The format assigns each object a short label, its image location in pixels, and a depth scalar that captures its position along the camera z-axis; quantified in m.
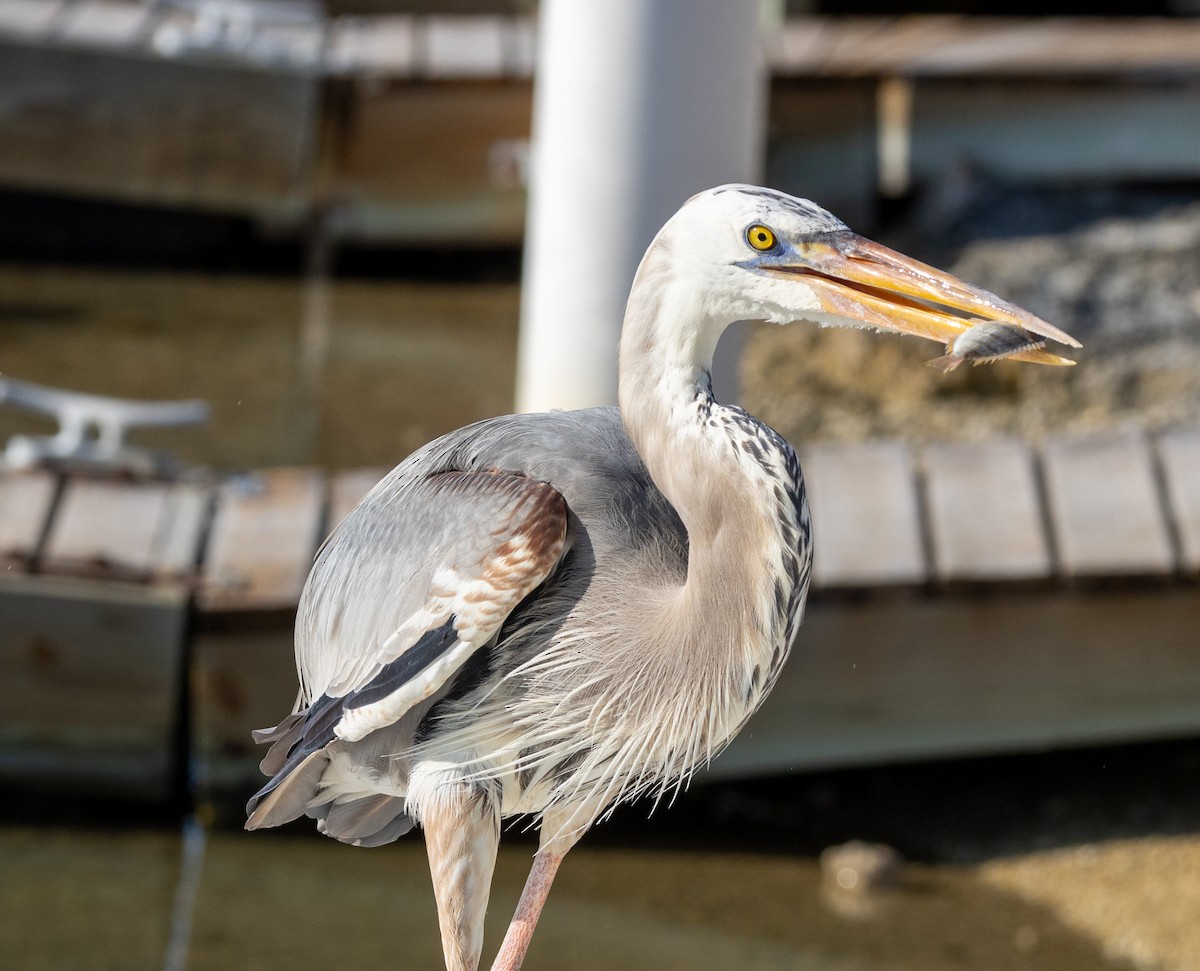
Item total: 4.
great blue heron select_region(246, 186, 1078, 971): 3.79
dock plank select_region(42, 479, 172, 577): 7.24
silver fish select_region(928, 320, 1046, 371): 3.68
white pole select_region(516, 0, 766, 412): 6.64
